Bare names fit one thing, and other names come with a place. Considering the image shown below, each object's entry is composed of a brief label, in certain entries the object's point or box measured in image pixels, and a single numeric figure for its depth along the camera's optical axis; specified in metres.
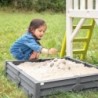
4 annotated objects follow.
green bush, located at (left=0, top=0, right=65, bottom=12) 20.77
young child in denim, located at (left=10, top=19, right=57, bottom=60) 4.46
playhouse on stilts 4.65
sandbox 3.46
